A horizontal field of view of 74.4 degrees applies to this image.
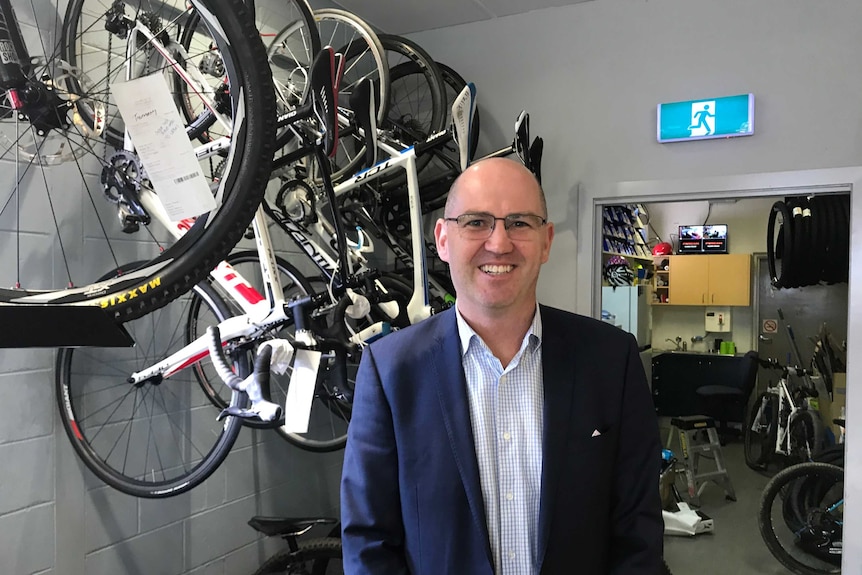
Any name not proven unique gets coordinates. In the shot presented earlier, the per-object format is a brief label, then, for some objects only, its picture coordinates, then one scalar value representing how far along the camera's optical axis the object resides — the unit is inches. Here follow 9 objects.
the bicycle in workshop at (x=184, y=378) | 67.9
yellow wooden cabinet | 287.7
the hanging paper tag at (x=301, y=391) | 61.4
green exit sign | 108.7
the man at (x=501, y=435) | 40.3
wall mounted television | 297.0
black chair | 254.1
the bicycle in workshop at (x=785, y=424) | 190.5
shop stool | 184.2
